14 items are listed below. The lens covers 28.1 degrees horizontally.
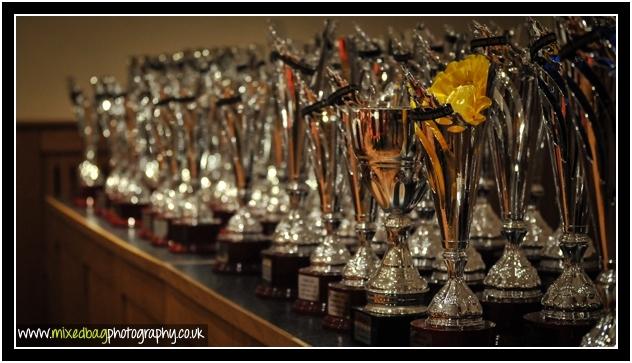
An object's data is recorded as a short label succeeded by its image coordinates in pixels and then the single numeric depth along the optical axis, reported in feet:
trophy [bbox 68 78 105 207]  18.62
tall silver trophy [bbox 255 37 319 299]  8.60
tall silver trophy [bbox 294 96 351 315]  7.73
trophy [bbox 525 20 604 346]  5.68
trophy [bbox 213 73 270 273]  10.02
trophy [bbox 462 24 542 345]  6.56
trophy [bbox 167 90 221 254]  11.67
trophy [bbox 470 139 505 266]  8.25
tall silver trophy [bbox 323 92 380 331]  7.04
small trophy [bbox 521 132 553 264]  8.11
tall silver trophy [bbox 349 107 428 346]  6.23
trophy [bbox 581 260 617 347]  5.12
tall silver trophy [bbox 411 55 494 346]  5.86
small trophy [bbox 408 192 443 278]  7.68
